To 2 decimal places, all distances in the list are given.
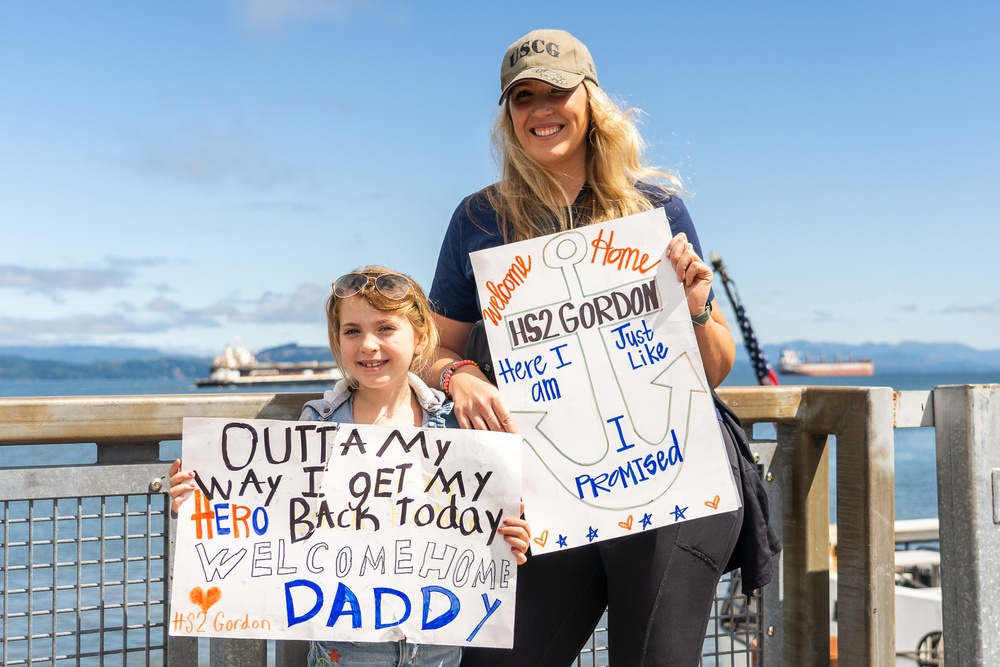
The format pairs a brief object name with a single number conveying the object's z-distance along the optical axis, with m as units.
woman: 2.35
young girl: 2.45
